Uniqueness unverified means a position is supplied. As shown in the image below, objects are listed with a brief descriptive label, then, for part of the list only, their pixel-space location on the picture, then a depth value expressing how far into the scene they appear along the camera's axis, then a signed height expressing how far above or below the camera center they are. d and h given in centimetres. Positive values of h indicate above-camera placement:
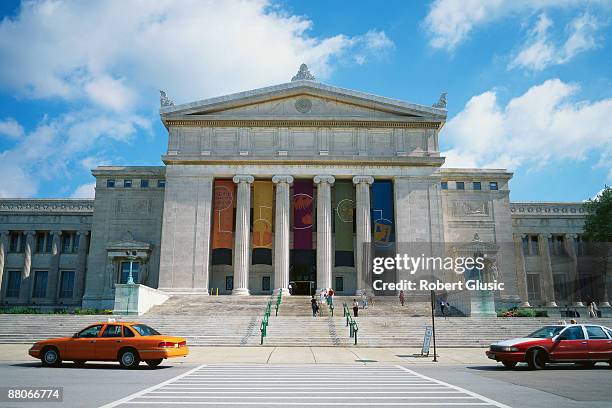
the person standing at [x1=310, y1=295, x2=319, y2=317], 3634 +67
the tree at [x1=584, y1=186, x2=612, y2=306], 5234 +878
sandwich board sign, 2331 -103
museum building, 4938 +1102
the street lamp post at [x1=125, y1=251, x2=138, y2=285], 5020 +572
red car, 1814 -96
